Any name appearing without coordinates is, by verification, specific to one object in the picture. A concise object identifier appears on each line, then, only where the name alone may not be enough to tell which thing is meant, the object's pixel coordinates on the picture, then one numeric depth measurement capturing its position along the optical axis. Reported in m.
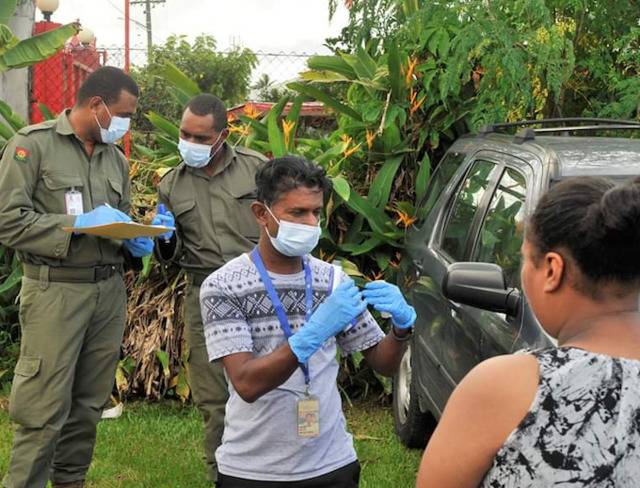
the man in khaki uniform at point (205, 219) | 4.40
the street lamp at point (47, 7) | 14.20
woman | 1.43
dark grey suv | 3.08
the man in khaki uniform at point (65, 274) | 3.87
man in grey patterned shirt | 2.43
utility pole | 29.58
